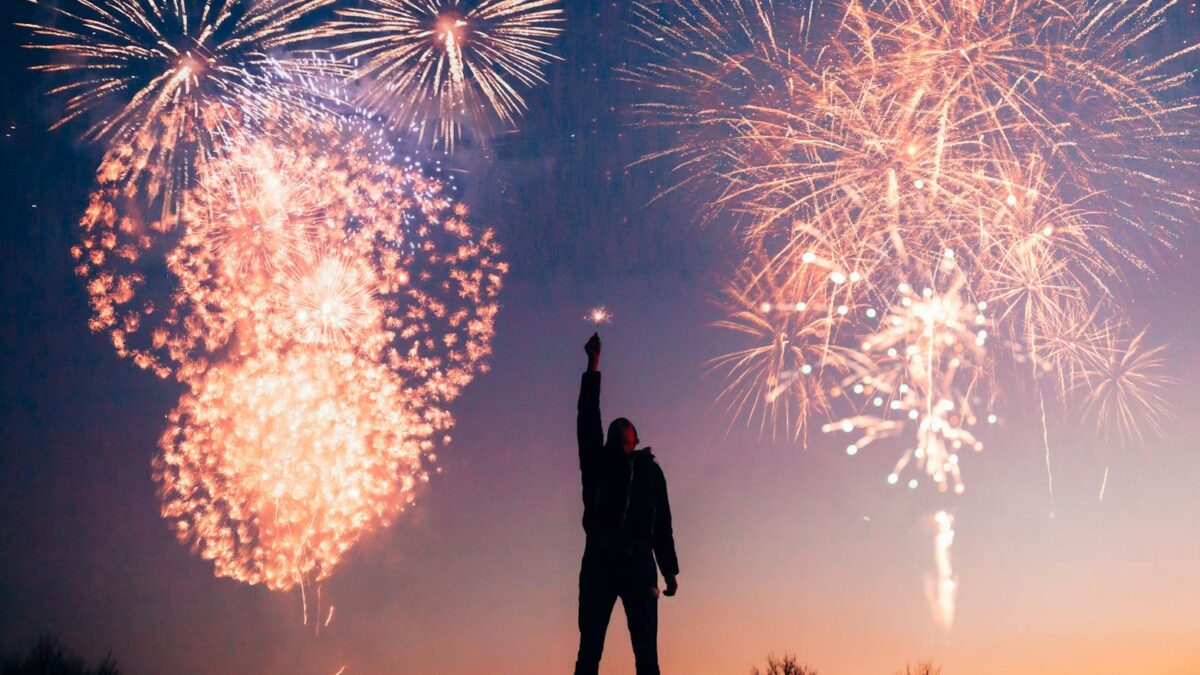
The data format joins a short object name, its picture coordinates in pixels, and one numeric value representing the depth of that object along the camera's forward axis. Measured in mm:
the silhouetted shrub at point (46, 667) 12102
